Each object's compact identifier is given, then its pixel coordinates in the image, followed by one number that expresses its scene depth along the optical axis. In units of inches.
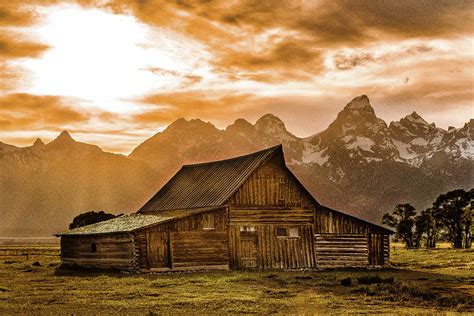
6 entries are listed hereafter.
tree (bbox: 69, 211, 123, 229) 3784.5
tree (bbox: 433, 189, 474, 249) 4138.8
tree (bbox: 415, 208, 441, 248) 4387.3
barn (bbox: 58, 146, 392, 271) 1957.4
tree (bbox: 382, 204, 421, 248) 4574.3
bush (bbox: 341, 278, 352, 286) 1499.3
